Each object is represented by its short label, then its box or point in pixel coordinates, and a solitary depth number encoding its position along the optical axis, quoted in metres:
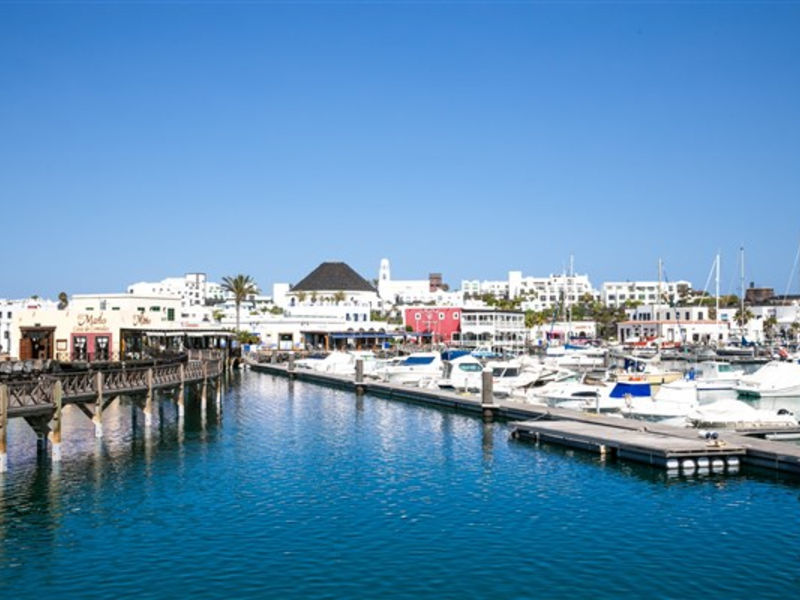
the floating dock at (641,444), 33.03
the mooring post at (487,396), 50.38
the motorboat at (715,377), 60.16
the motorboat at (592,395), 51.95
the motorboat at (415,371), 77.31
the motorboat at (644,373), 66.51
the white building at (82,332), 72.06
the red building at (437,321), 150.62
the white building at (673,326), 155.50
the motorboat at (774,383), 57.97
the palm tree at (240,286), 129.00
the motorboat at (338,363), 91.12
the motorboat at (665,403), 46.81
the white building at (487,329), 148.75
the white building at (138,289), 192.12
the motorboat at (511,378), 63.00
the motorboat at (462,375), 68.00
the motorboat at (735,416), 42.47
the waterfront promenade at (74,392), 30.97
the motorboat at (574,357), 95.56
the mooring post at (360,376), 70.62
